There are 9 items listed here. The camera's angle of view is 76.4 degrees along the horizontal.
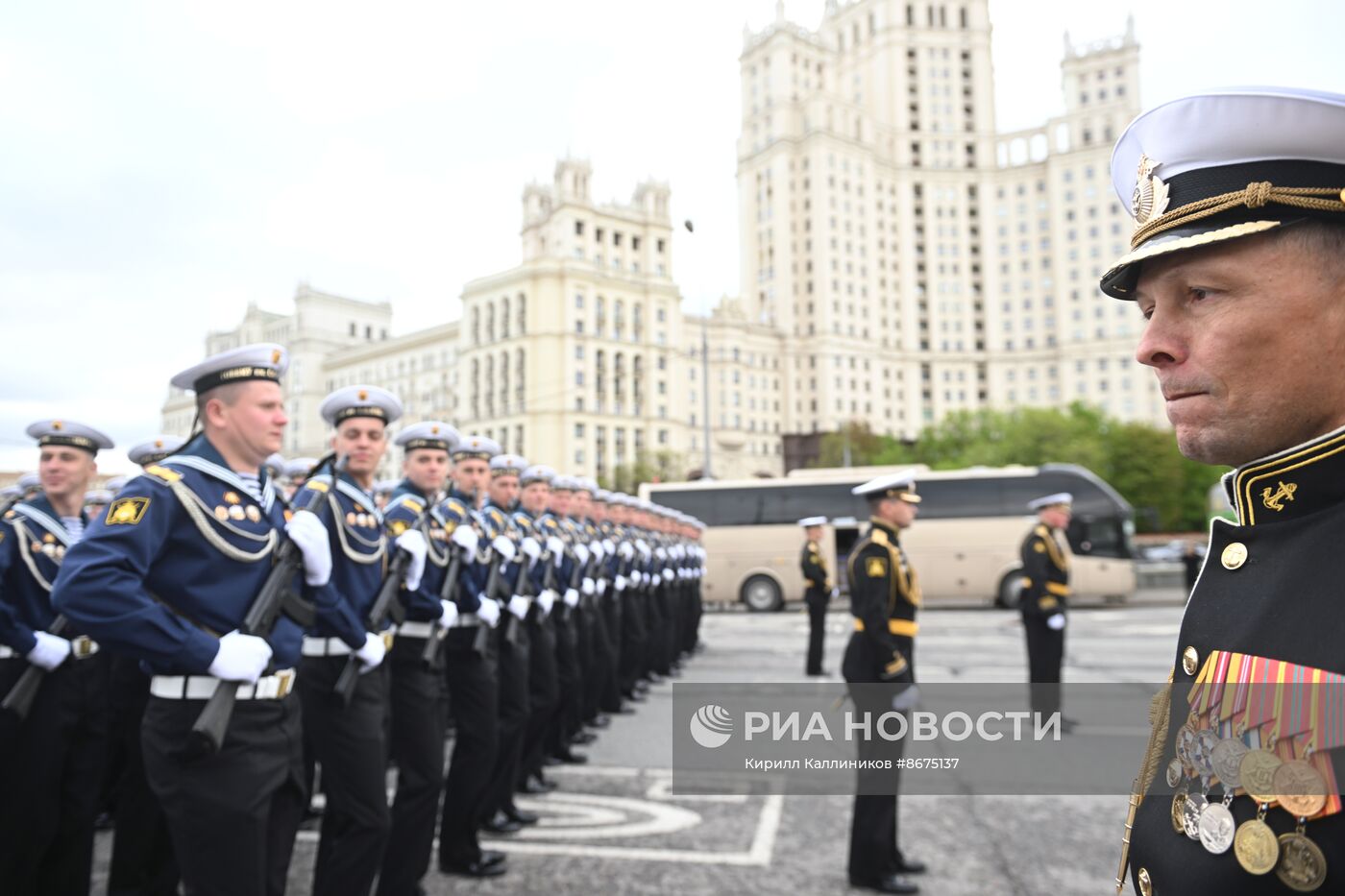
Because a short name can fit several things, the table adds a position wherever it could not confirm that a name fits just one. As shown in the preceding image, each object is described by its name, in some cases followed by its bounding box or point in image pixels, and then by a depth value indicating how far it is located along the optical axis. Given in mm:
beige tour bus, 22750
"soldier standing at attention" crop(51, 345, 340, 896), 2877
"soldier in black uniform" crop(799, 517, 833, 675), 12038
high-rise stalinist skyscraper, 104062
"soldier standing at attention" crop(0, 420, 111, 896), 4105
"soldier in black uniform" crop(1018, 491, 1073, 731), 8195
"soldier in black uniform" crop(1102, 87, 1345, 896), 1111
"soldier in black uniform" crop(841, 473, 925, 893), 4453
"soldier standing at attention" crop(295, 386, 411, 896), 3740
